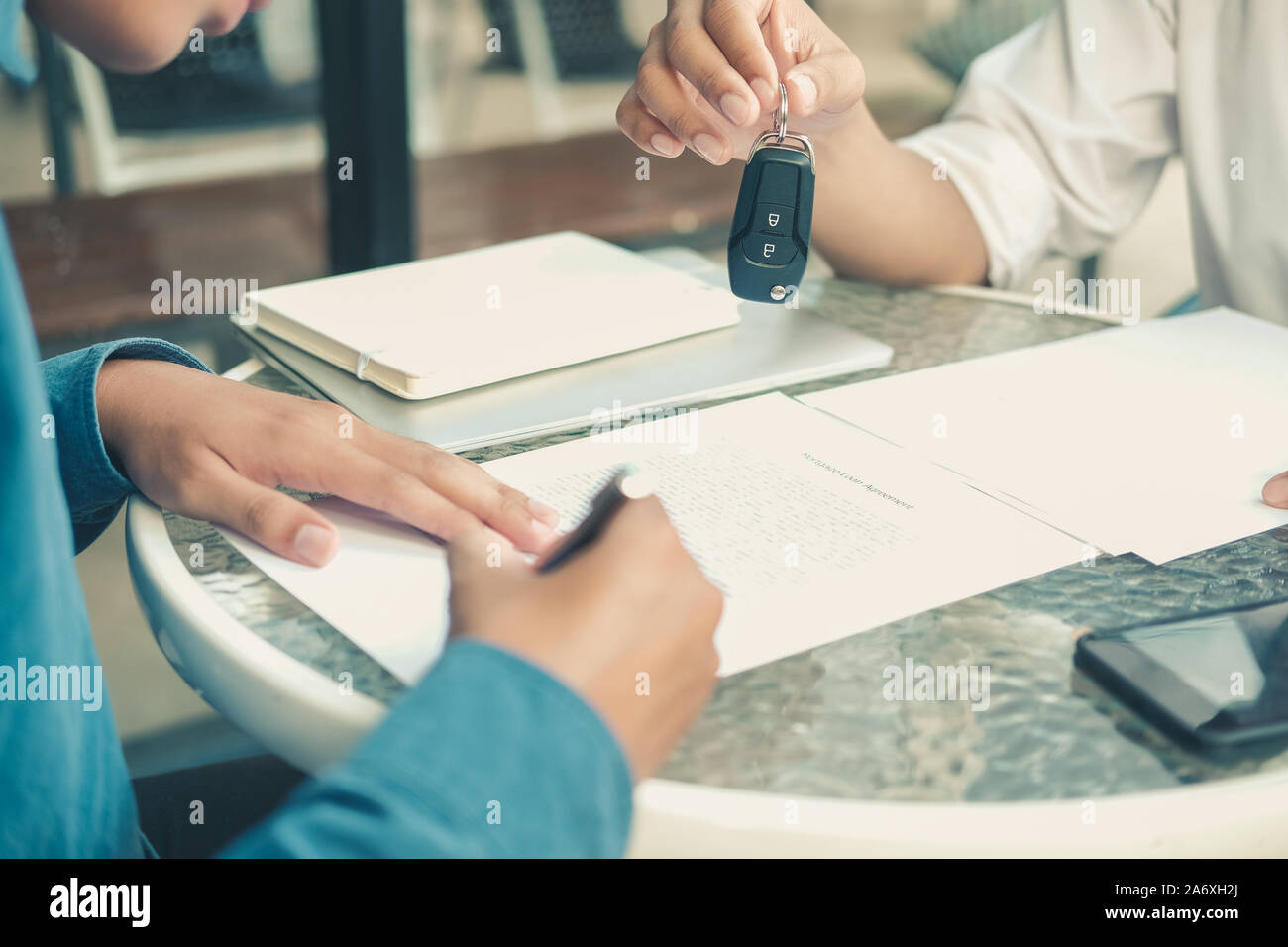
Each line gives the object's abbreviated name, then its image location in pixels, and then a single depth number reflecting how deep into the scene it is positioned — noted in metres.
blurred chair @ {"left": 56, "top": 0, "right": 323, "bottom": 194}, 2.11
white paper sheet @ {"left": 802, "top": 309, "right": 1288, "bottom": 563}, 0.59
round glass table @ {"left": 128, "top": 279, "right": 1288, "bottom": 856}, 0.39
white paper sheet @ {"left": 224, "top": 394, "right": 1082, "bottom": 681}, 0.49
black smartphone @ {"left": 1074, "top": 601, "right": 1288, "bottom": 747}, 0.42
